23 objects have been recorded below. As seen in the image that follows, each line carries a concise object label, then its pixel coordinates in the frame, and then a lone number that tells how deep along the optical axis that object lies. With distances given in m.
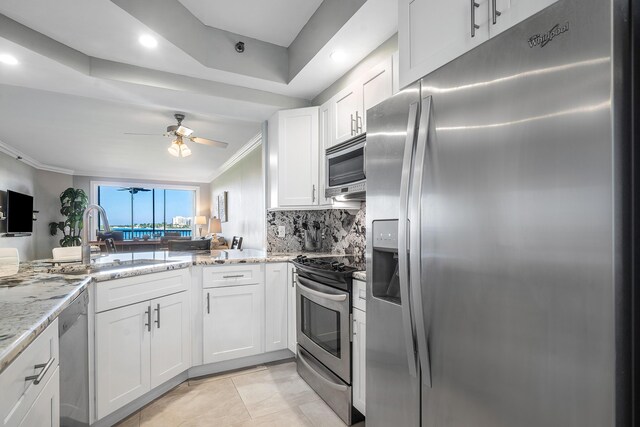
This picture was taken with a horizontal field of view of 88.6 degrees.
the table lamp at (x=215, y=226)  7.50
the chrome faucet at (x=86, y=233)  2.13
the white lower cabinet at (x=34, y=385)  0.76
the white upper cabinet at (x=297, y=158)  2.98
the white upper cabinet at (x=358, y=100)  2.12
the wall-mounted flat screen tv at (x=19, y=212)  5.58
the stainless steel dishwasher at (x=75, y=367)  1.46
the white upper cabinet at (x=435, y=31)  1.13
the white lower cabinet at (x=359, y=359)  1.84
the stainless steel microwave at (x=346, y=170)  2.29
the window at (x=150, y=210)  10.22
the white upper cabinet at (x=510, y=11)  0.94
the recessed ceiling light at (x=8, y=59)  2.15
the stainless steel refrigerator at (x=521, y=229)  0.72
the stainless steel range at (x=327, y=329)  1.95
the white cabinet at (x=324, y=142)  2.81
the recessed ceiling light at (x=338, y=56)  2.43
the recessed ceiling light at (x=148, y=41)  2.17
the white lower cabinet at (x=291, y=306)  2.81
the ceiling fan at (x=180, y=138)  3.99
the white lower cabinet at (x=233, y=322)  2.58
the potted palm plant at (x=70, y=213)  7.63
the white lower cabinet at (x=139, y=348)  1.88
